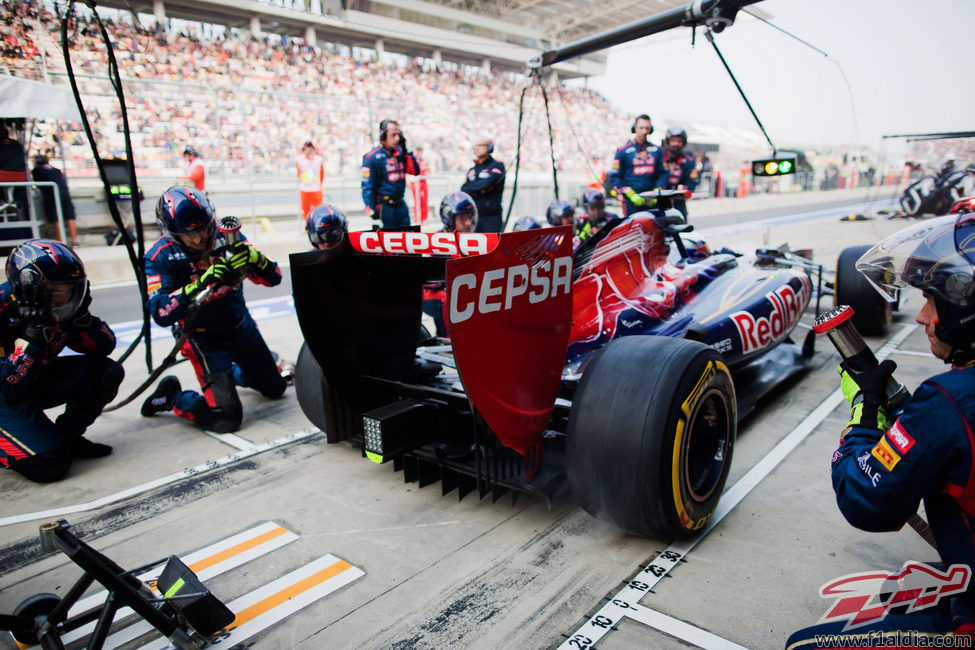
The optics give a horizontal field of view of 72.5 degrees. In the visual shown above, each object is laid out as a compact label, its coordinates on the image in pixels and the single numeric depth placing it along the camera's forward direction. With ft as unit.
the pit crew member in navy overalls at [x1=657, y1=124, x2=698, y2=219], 28.40
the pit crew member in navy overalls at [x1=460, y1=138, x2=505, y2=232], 26.40
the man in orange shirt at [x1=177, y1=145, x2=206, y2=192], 39.58
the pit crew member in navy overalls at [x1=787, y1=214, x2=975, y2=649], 4.92
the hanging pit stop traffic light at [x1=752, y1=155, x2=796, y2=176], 18.71
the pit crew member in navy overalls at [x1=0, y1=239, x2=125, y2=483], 11.86
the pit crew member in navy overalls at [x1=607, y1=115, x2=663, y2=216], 27.68
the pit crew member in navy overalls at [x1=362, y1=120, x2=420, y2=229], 27.82
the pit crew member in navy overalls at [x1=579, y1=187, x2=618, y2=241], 23.77
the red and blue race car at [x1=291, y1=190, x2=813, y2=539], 8.43
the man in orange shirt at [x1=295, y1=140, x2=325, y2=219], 45.60
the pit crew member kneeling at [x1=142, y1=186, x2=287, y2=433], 14.08
